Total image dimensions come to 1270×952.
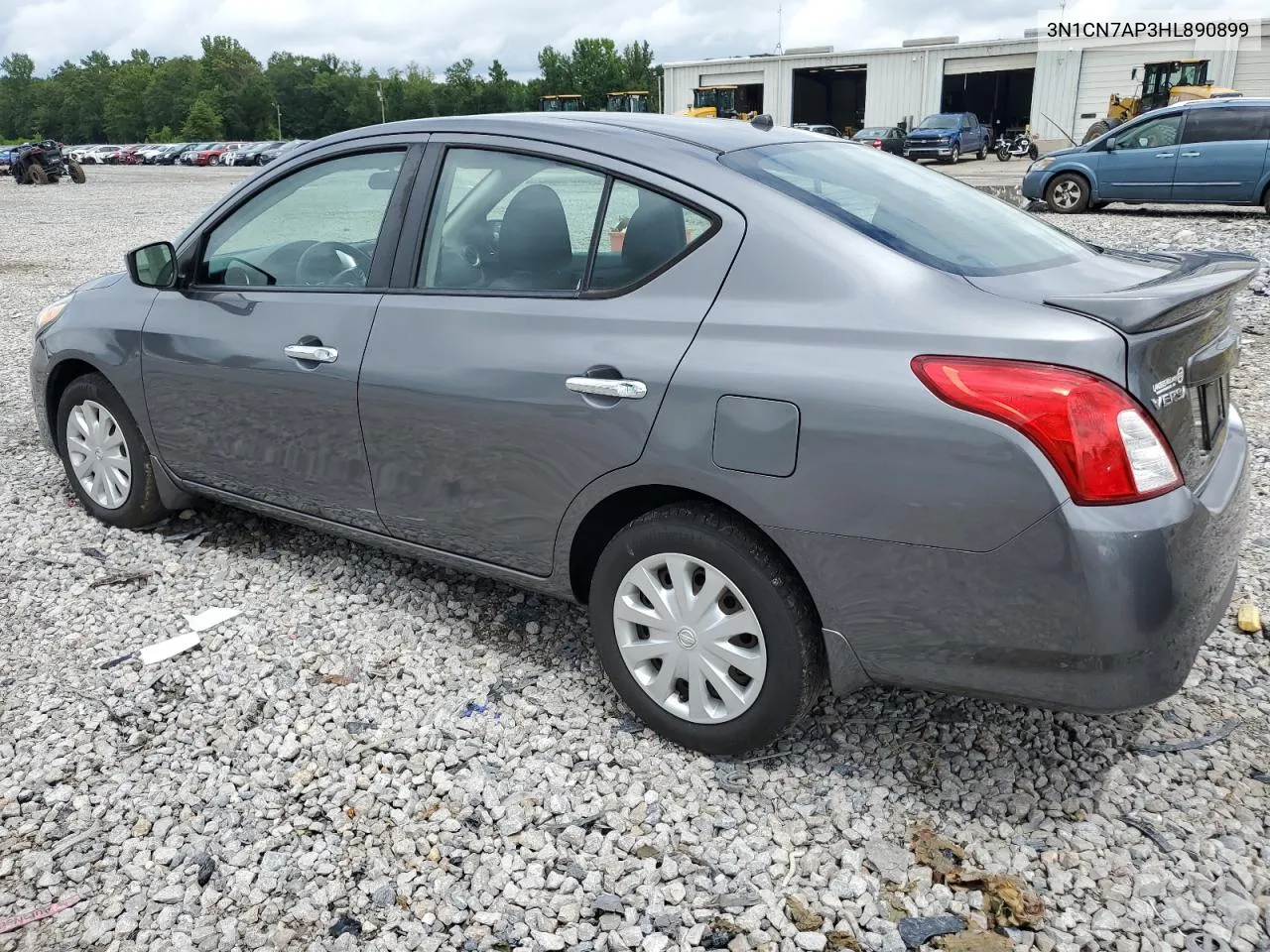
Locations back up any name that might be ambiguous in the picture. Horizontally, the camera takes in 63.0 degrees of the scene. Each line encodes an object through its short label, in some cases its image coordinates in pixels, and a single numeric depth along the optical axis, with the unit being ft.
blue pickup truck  122.21
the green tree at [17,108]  443.32
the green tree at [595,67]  358.43
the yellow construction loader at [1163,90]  100.42
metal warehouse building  140.05
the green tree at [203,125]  357.41
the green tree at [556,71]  366.02
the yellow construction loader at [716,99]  165.32
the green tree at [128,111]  405.39
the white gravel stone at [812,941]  7.43
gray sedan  7.23
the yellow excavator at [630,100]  169.23
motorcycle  122.42
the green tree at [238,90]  371.15
